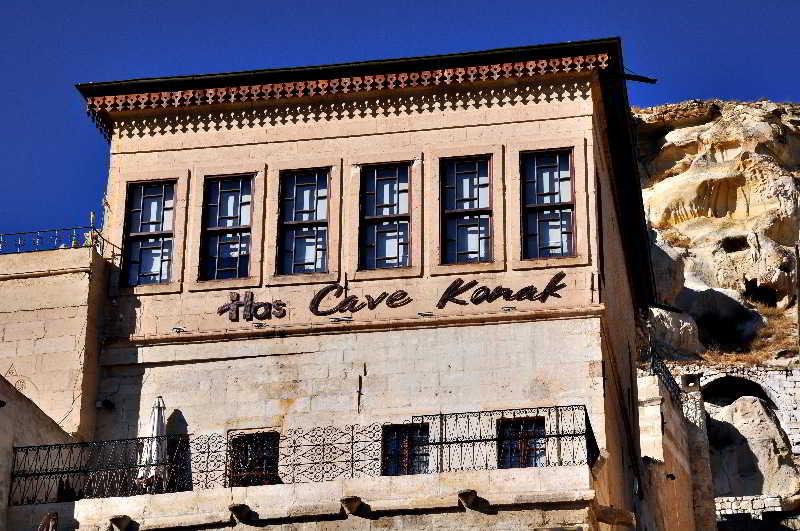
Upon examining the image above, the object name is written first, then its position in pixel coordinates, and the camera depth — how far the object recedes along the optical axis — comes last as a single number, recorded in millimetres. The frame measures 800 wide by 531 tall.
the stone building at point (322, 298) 27375
